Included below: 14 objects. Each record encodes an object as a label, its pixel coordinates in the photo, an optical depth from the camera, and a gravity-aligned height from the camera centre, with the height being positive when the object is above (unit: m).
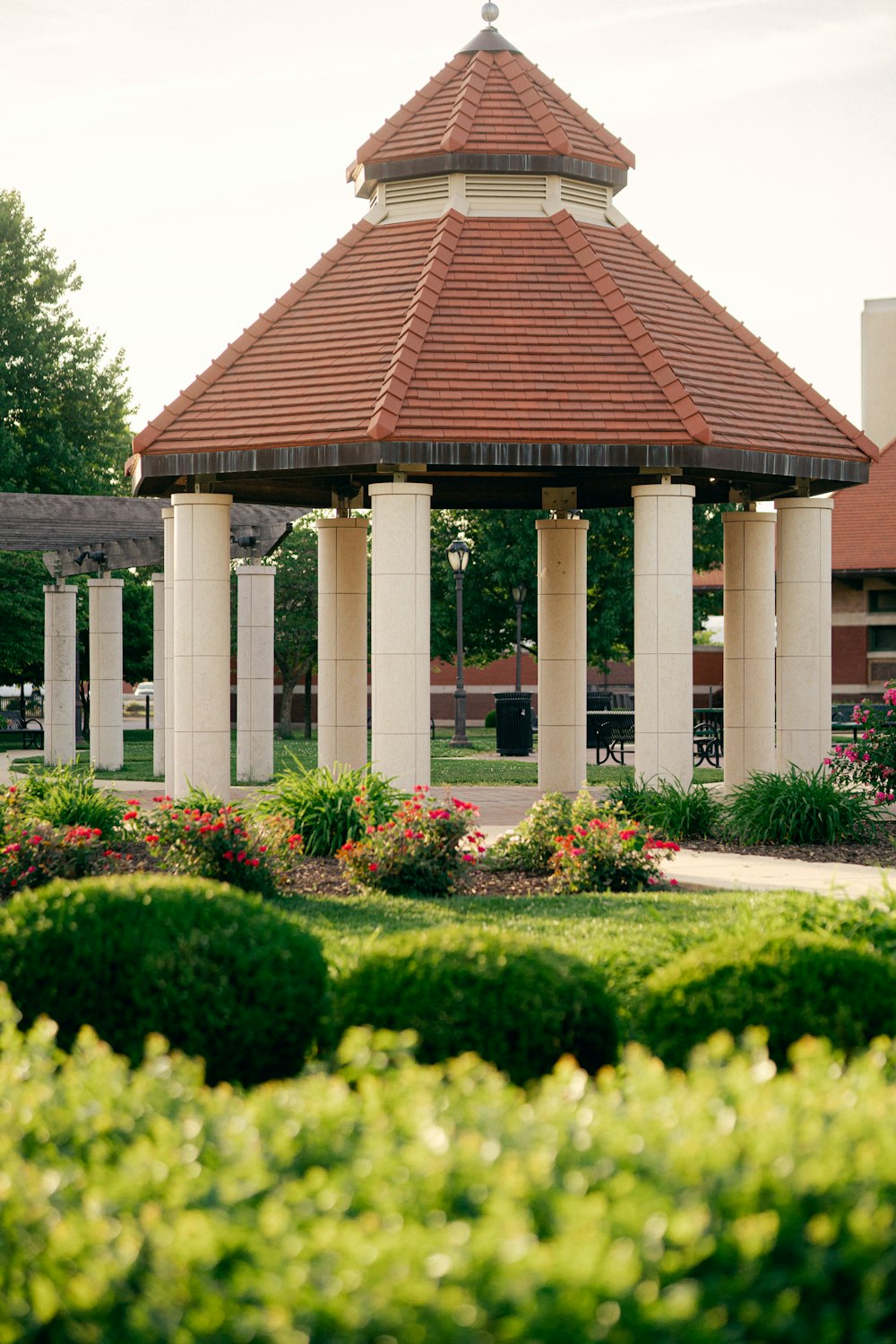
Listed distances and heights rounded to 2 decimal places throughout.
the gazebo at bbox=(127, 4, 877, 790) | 15.81 +2.84
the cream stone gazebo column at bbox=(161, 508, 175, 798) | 18.77 +0.50
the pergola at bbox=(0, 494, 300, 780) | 24.59 +1.80
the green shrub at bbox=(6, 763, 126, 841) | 14.42 -1.24
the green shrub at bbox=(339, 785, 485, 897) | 12.48 -1.49
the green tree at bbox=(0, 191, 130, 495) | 44.59 +9.11
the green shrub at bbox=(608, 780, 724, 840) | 15.95 -1.42
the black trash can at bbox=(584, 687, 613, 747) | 31.36 -0.74
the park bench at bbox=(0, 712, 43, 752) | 42.23 -1.68
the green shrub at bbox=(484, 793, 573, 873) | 13.86 -1.51
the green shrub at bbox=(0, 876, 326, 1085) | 6.29 -1.29
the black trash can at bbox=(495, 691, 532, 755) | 33.12 -1.14
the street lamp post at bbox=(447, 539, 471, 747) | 38.16 +1.28
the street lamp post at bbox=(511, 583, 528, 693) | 44.66 +2.36
